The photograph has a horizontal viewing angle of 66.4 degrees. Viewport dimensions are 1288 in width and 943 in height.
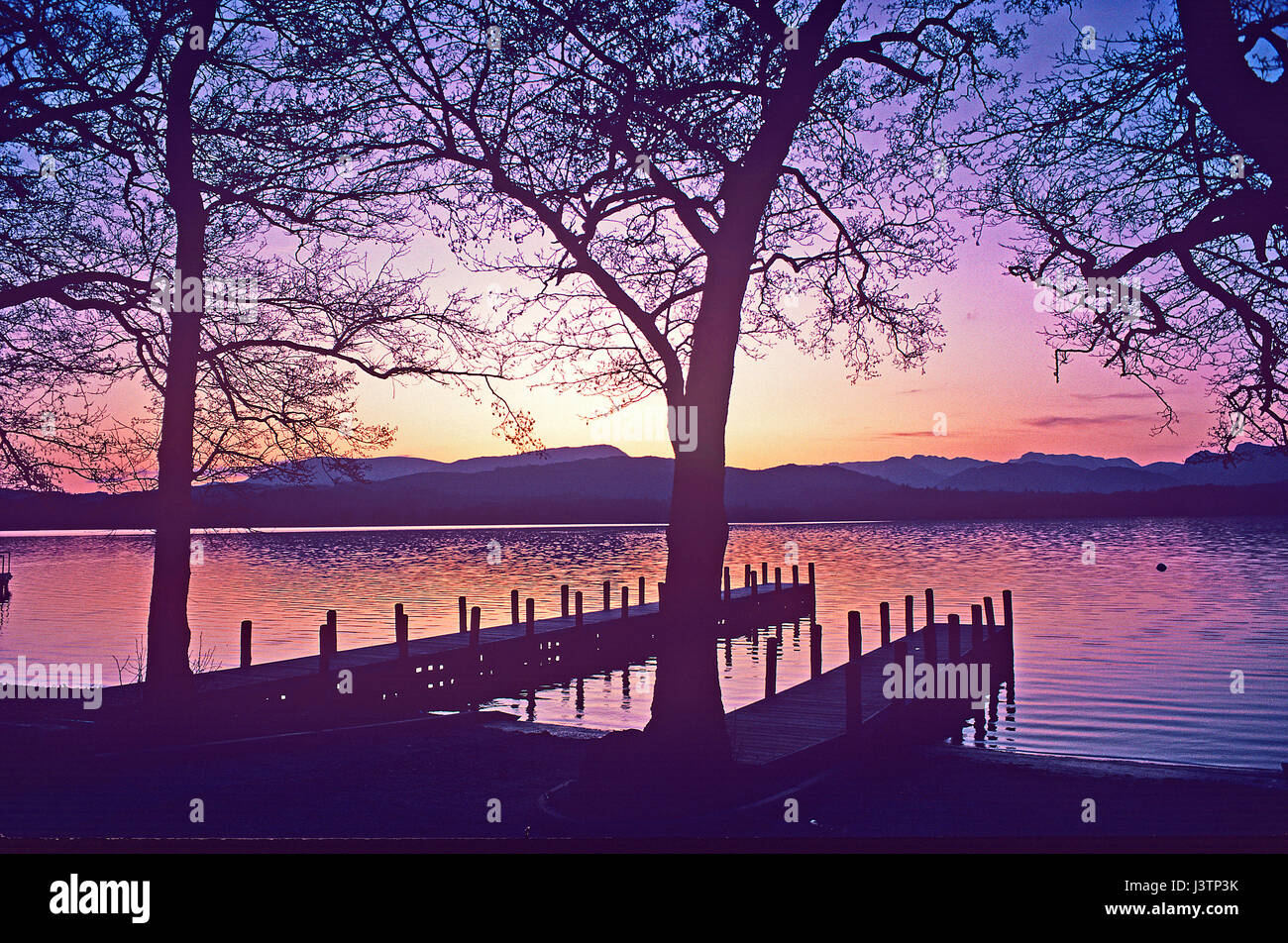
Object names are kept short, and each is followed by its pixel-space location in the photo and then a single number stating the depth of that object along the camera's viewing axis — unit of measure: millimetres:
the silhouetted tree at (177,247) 14008
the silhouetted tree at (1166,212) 10406
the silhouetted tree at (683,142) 11391
